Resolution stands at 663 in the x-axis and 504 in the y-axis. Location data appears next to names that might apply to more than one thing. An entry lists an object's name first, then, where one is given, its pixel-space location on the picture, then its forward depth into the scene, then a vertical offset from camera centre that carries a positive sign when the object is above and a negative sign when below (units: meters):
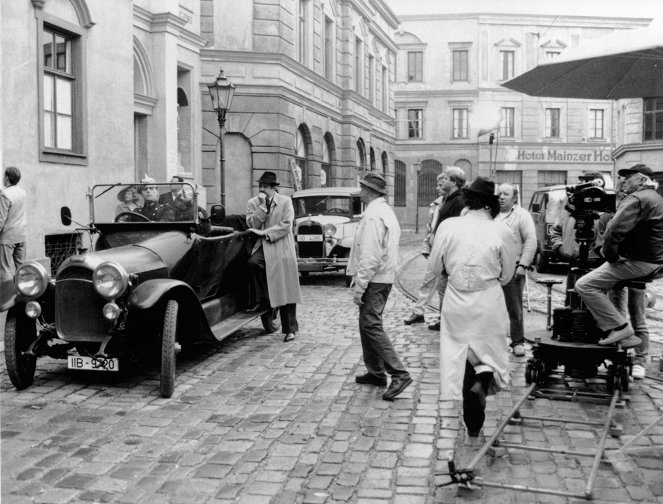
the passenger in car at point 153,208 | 7.80 +0.05
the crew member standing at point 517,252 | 7.79 -0.42
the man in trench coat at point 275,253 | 8.77 -0.47
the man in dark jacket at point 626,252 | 6.23 -0.33
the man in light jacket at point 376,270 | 6.27 -0.48
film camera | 6.35 -0.35
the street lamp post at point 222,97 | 15.79 +2.39
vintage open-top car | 6.30 -0.74
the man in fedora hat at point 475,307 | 4.84 -0.60
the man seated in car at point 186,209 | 7.77 +0.03
